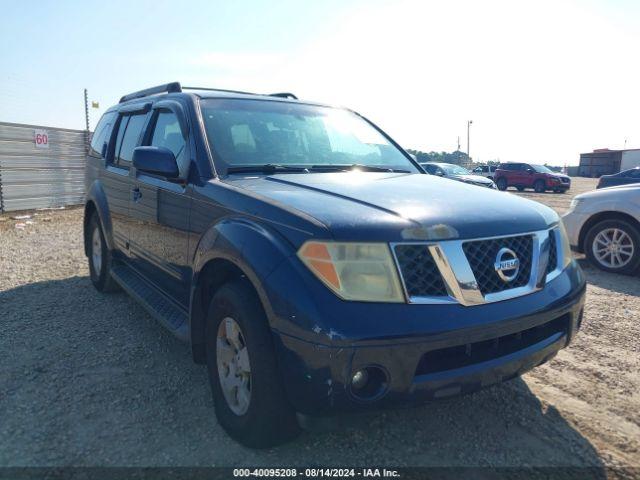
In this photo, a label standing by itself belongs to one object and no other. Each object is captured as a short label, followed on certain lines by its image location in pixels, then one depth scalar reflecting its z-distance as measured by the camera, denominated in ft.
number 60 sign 39.19
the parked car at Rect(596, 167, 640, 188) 44.27
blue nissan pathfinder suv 6.53
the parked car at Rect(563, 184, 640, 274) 19.75
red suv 82.36
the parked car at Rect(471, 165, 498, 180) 102.34
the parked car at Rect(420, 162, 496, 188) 50.04
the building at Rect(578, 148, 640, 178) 146.41
